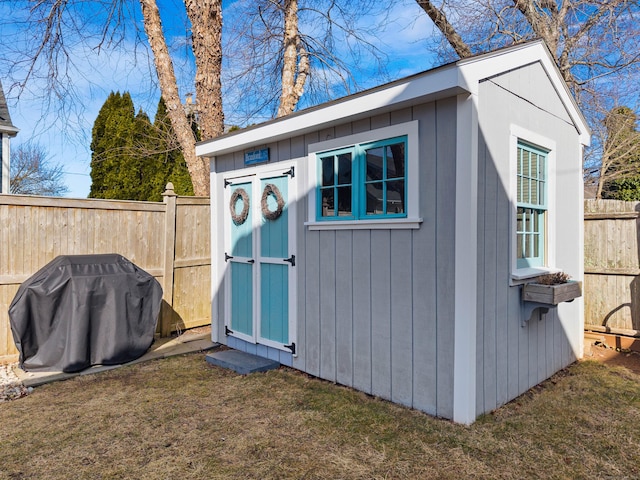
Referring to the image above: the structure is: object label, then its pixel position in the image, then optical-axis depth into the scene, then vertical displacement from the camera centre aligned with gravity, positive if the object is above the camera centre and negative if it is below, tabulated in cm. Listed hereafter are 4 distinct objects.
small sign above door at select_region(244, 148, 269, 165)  420 +78
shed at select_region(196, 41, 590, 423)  280 +2
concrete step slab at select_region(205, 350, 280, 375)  400 -122
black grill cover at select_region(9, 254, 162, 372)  381 -72
